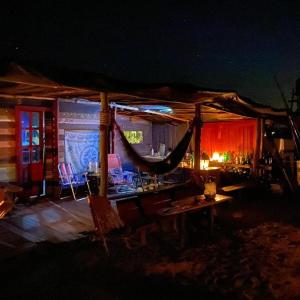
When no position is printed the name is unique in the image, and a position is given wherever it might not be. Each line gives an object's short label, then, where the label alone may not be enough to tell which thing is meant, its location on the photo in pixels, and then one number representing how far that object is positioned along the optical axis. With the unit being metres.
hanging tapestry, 9.89
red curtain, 12.00
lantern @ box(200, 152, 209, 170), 10.50
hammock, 7.15
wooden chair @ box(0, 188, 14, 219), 6.22
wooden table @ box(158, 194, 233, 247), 5.92
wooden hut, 6.00
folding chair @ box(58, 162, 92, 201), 9.45
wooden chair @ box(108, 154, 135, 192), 10.38
